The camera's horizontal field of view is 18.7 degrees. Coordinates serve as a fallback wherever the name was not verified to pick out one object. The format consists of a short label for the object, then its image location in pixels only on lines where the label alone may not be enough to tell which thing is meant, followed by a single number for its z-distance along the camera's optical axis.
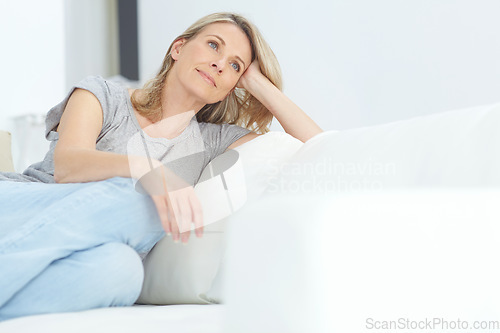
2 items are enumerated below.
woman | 2.71
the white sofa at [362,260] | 1.20
